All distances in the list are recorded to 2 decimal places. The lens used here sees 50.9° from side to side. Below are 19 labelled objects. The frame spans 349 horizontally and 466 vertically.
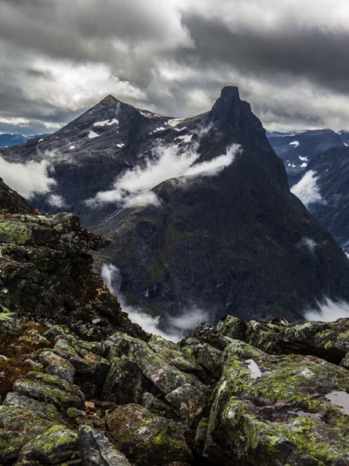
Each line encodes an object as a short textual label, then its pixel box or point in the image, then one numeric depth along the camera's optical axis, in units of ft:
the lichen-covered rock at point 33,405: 50.49
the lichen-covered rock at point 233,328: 114.80
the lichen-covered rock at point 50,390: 54.80
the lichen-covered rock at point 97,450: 41.83
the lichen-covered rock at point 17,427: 42.57
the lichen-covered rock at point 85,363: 69.92
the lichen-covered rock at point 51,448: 41.22
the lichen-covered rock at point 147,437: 48.65
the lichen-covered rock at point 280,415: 41.81
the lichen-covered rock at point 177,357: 78.74
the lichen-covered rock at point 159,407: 60.85
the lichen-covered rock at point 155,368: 67.62
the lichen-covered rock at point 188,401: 60.64
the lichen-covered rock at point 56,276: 103.19
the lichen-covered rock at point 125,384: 66.33
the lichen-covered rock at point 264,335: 88.50
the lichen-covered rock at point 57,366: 63.05
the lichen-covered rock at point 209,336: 103.96
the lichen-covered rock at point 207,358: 81.58
